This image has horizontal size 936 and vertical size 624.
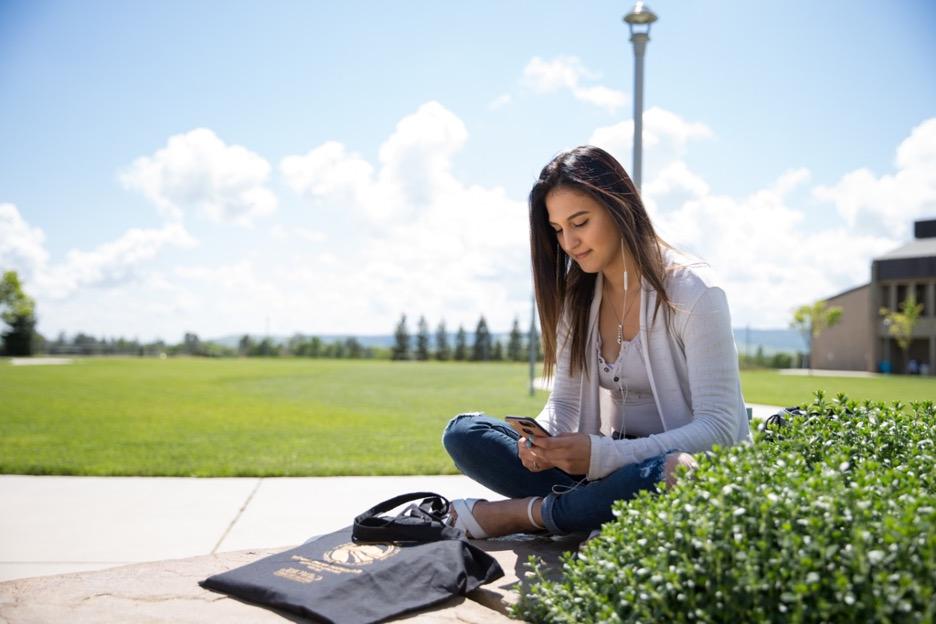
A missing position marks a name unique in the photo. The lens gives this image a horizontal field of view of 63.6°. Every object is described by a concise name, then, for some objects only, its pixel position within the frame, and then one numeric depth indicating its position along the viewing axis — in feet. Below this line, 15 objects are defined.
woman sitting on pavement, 7.92
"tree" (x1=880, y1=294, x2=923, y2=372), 131.44
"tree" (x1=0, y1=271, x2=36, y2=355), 162.09
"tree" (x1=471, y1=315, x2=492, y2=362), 176.24
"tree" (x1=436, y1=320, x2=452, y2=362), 182.60
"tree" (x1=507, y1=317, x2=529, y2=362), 174.19
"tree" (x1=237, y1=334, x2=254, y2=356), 181.16
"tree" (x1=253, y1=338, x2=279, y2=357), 179.73
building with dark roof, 137.80
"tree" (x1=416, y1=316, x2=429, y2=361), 181.16
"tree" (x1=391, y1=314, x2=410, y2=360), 180.45
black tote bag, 6.88
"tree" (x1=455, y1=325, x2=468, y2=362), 179.11
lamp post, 21.24
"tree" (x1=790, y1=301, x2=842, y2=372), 150.71
